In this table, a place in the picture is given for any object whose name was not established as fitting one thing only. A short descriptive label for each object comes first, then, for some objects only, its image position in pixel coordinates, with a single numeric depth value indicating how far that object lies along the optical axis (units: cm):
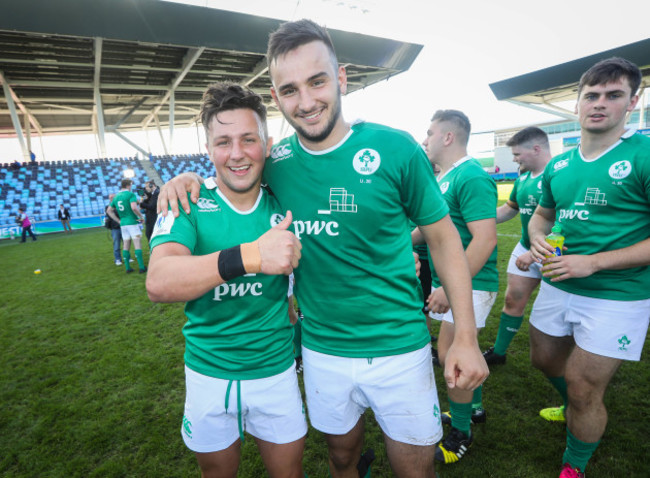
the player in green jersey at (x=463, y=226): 254
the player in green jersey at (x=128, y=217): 848
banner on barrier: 1883
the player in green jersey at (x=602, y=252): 213
